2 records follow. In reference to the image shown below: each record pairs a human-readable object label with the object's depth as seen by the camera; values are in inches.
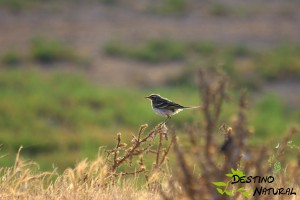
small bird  663.8
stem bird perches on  551.8
